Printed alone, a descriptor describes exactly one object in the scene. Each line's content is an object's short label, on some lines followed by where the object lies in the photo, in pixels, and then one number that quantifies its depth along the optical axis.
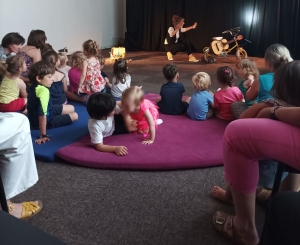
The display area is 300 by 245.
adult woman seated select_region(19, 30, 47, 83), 3.91
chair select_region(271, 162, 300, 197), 1.38
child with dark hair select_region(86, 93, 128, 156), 2.41
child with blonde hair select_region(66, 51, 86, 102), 3.75
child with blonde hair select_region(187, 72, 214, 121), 3.09
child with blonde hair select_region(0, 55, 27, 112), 3.16
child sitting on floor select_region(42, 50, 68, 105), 3.33
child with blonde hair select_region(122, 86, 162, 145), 2.46
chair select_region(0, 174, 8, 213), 1.55
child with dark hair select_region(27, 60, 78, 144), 2.71
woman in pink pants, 1.29
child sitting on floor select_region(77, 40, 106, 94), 3.65
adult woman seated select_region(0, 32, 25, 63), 3.89
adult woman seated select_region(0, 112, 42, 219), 1.53
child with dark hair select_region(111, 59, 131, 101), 3.59
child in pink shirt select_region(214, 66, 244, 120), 3.08
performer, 6.93
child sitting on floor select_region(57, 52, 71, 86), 3.88
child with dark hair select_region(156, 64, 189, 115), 3.25
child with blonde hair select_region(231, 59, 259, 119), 2.97
